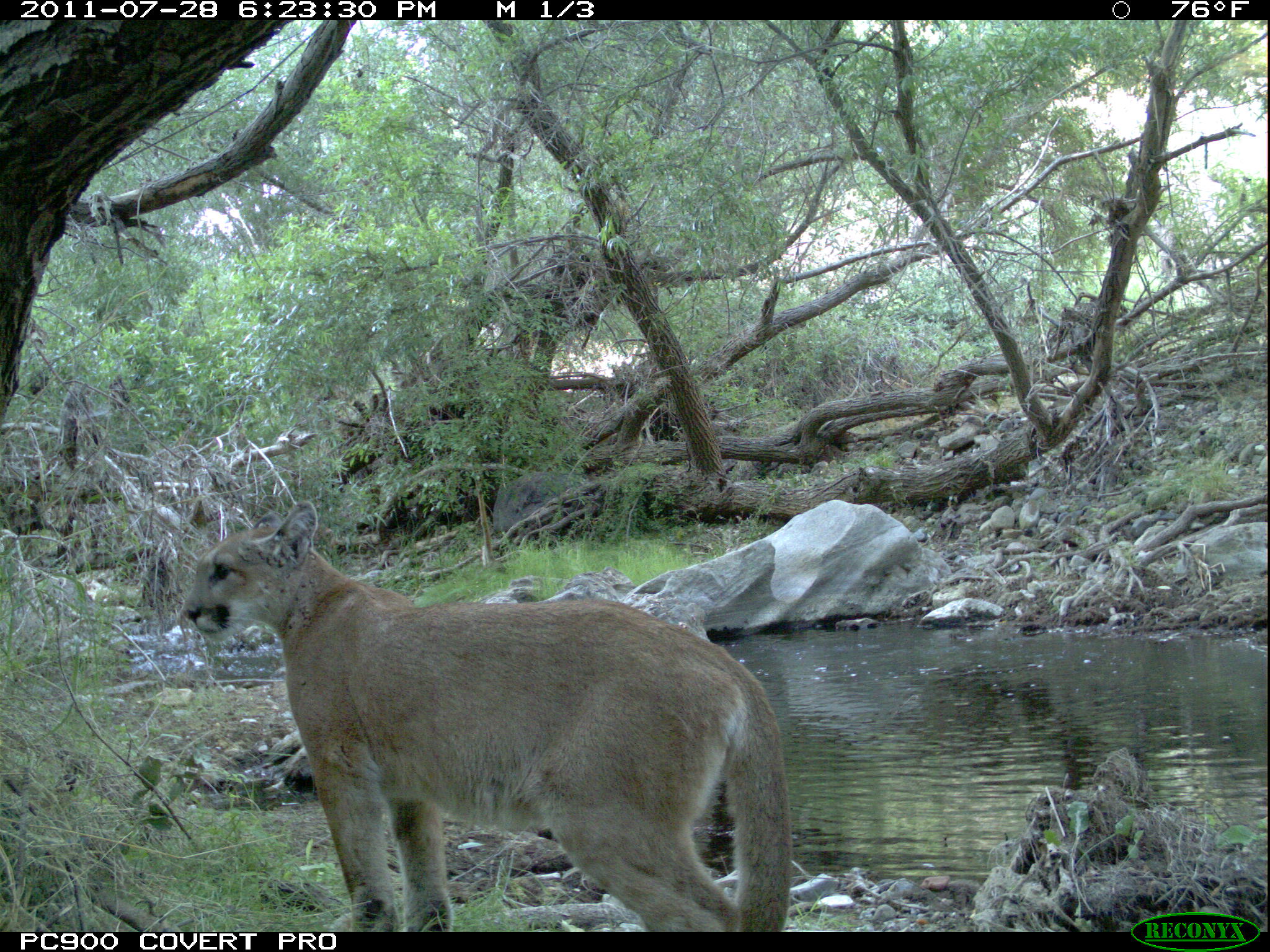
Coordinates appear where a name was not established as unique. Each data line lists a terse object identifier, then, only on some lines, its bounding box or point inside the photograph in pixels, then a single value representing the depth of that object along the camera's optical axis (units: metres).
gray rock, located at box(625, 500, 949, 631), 4.31
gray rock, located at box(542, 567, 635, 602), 5.21
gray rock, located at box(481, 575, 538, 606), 5.12
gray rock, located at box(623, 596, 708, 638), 4.91
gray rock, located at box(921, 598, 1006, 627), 4.11
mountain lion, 2.68
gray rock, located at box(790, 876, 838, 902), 3.61
